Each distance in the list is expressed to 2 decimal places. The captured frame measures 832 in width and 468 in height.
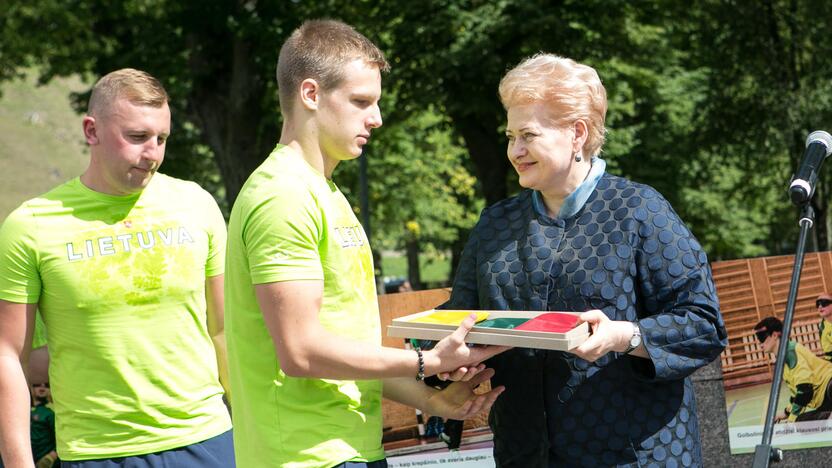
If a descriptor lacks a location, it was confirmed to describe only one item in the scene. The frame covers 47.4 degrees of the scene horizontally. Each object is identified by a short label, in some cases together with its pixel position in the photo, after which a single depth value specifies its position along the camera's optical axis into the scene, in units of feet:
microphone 10.76
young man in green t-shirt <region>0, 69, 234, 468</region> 10.71
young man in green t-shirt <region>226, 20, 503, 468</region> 7.46
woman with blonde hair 8.41
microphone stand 9.96
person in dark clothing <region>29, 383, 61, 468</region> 17.65
